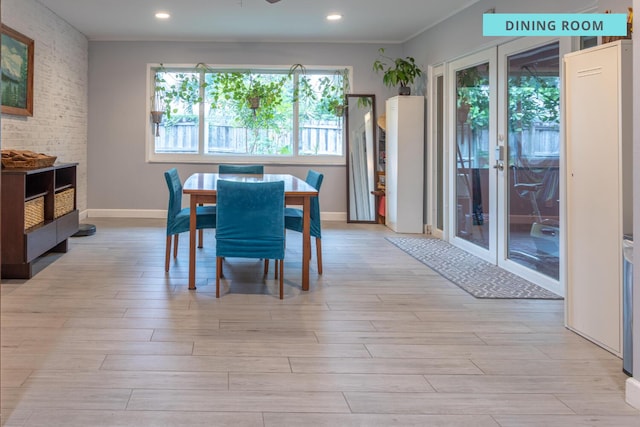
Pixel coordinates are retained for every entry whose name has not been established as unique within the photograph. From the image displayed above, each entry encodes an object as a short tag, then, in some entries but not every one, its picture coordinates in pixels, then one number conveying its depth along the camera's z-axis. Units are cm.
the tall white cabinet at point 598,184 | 271
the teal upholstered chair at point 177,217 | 434
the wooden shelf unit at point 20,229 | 416
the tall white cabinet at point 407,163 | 689
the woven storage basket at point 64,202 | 505
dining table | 394
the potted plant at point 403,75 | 689
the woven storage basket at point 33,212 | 435
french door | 429
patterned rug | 405
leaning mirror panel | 785
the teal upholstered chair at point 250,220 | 371
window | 790
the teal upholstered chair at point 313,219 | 434
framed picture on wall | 514
